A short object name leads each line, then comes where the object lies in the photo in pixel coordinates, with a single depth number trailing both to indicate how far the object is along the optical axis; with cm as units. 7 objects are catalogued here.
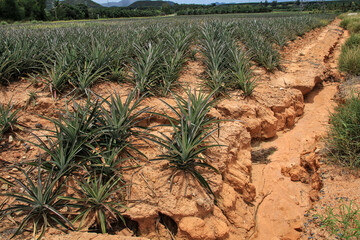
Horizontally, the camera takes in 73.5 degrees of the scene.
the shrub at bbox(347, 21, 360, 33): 1227
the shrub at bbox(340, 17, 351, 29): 1620
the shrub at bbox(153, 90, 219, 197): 212
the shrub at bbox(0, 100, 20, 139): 237
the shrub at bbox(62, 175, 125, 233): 178
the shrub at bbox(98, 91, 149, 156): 226
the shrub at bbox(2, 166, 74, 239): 167
